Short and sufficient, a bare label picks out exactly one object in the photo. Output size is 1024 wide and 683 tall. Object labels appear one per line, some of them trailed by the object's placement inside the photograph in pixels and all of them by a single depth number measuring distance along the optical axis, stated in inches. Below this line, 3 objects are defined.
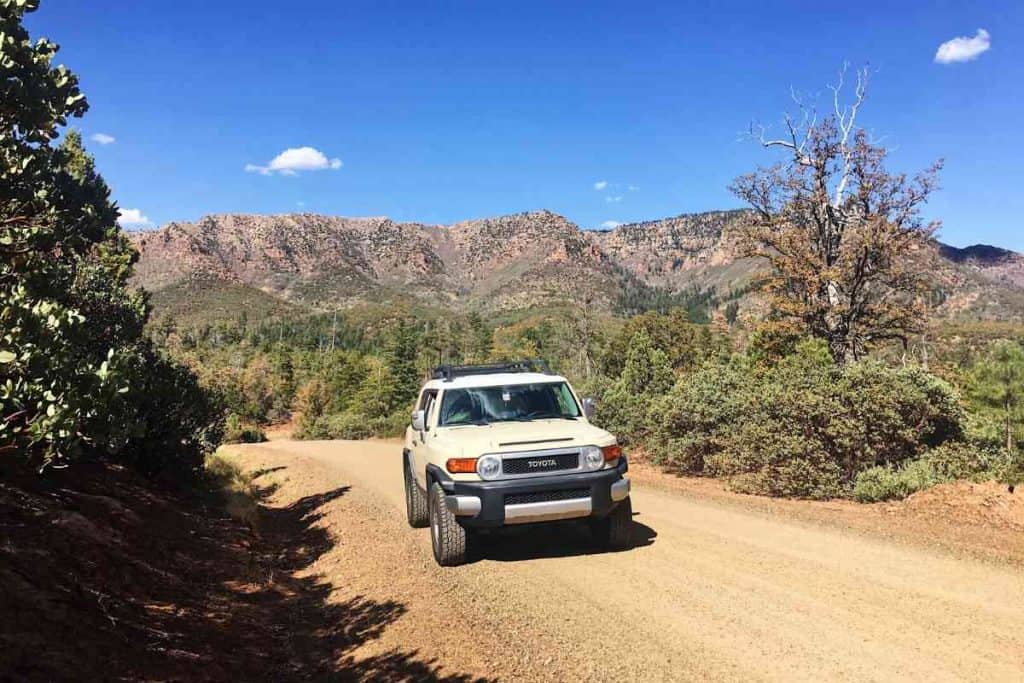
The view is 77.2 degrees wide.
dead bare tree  814.5
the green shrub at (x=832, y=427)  439.8
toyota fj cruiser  257.6
